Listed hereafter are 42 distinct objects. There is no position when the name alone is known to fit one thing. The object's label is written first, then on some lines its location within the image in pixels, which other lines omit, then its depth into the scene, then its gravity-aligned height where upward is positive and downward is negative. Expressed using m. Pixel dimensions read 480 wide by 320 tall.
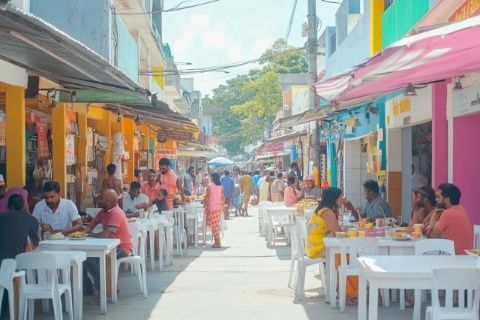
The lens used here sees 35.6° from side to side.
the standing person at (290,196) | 17.36 -0.71
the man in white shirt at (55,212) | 9.79 -0.60
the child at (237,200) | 28.50 -1.31
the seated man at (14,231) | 7.86 -0.68
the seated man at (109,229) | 9.47 -0.81
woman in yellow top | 9.34 -0.78
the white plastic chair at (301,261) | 9.59 -1.22
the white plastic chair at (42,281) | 7.25 -1.19
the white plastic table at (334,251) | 8.59 -1.00
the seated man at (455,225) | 8.38 -0.68
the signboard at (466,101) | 10.41 +0.93
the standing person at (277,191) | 21.56 -0.74
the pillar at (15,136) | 11.19 +0.47
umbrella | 37.03 +0.19
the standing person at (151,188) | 14.93 -0.44
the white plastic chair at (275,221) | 16.39 -1.25
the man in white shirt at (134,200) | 13.04 -0.60
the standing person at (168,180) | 15.48 -0.29
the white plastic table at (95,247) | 8.60 -0.93
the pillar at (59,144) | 13.70 +0.42
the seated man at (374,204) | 11.37 -0.60
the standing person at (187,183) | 22.39 -0.51
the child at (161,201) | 14.72 -0.69
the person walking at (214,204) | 15.99 -0.83
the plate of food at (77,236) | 9.04 -0.84
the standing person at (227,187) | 26.20 -0.75
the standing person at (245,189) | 28.34 -0.91
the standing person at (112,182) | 13.62 -0.29
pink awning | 6.07 +1.01
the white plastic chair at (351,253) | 8.52 -1.01
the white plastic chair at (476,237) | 9.25 -0.90
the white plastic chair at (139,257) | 9.79 -1.21
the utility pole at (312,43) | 19.64 +3.22
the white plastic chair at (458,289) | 5.94 -1.02
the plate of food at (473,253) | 6.97 -0.83
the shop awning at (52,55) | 6.22 +1.20
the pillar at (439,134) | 12.41 +0.52
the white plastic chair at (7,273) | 6.98 -0.99
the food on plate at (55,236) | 8.99 -0.84
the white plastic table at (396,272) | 6.36 -0.92
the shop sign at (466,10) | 9.63 +2.12
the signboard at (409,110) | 13.44 +1.08
